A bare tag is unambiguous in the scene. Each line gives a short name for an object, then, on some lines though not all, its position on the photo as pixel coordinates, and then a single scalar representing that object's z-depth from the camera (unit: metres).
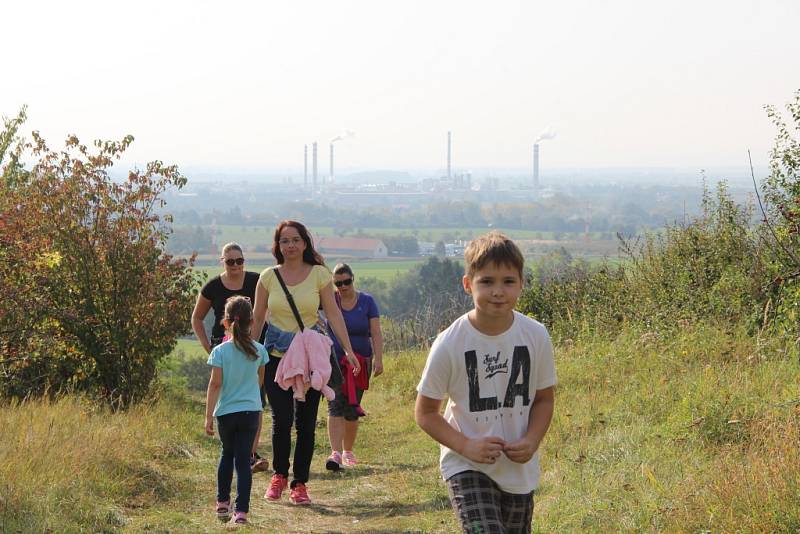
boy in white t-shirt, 7.22
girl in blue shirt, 12.43
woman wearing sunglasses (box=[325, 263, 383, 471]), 16.44
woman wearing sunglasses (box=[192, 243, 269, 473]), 15.83
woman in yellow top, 13.50
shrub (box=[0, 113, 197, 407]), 20.78
